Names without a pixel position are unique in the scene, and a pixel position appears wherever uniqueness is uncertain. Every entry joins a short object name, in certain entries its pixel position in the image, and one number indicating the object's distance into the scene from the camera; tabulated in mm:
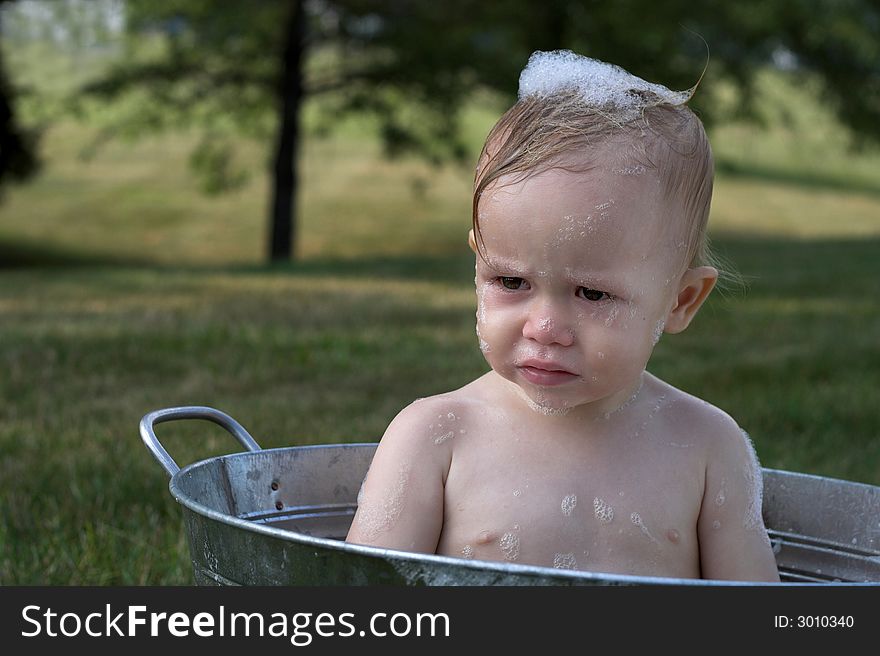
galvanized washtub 1027
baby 1109
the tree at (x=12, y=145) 13023
